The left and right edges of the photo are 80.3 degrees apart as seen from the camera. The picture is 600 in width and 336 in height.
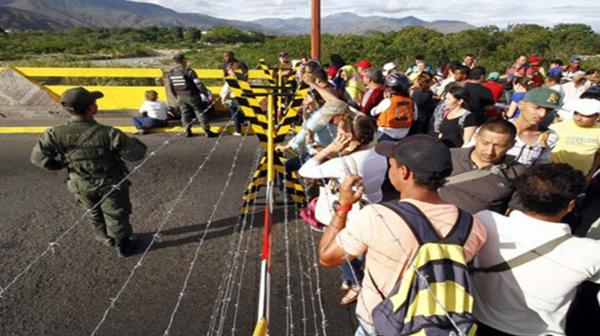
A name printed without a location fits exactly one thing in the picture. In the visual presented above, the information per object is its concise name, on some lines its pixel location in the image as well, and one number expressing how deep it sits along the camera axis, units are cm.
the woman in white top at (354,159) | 260
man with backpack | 142
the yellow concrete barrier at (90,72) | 868
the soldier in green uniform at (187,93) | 690
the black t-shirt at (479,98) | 434
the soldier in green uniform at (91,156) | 329
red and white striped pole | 131
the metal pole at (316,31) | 736
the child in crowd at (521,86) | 598
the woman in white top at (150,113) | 777
